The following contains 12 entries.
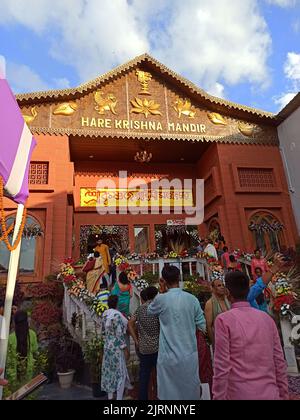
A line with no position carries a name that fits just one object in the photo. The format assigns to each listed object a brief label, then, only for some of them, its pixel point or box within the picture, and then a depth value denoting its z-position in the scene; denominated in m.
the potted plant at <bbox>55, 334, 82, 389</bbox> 5.72
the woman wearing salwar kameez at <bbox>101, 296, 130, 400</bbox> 4.20
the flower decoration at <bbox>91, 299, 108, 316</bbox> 5.75
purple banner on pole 3.66
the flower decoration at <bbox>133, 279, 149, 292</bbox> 7.10
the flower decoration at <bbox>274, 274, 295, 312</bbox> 5.78
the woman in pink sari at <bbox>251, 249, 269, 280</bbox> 8.00
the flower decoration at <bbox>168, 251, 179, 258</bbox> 9.72
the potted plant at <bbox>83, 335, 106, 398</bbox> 4.87
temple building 12.27
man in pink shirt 2.06
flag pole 3.52
